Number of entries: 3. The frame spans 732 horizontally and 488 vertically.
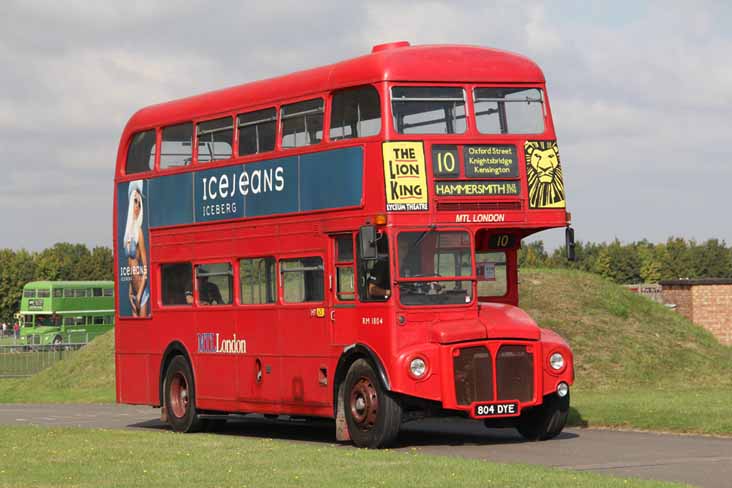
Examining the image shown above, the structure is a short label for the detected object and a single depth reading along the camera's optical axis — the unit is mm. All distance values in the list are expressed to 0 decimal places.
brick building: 42469
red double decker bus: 17781
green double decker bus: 92062
